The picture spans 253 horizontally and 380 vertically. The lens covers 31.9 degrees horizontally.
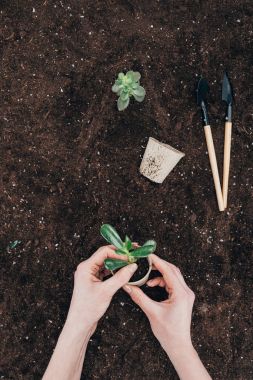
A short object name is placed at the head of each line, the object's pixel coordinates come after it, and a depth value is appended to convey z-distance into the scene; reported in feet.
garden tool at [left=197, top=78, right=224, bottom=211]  4.99
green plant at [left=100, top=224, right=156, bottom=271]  4.09
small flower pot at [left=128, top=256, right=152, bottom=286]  4.50
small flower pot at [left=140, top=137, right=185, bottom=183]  4.83
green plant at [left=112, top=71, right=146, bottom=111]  4.87
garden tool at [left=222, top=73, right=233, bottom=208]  5.02
